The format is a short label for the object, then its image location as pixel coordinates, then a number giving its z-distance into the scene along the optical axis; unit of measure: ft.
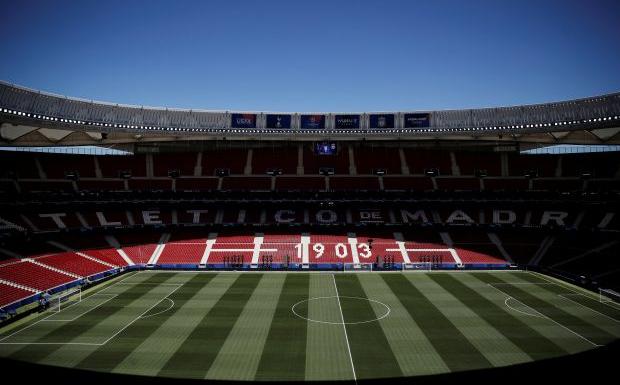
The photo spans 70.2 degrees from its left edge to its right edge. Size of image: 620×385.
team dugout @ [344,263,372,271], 149.07
